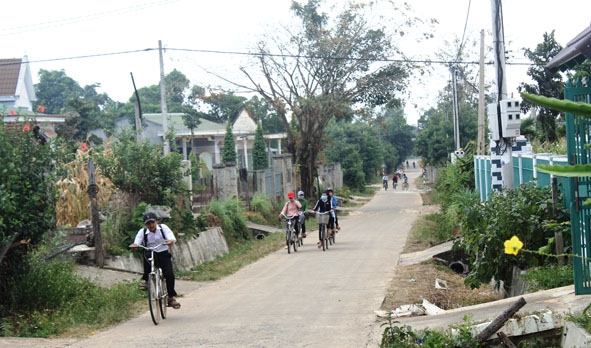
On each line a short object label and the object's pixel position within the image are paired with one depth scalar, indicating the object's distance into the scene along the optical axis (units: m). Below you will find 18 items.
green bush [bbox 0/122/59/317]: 10.93
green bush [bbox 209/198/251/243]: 24.42
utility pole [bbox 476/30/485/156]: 29.91
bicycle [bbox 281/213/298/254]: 21.88
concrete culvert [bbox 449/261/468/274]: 17.41
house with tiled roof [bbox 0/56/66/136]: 37.91
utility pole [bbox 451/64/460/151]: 44.06
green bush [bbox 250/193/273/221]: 31.22
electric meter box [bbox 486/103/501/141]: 16.23
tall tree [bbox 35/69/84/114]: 77.38
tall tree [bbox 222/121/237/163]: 52.06
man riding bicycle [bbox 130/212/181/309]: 11.75
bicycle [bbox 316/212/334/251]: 21.92
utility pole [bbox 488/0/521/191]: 15.76
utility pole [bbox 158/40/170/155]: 29.66
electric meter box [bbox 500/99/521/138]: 15.79
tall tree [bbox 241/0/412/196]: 36.69
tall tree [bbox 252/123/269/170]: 56.03
